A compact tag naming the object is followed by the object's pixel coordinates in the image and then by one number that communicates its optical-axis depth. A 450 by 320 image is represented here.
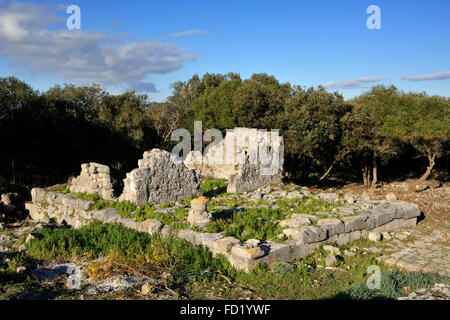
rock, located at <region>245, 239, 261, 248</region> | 8.08
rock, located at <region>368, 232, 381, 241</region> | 10.81
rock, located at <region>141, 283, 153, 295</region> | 6.23
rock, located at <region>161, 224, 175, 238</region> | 9.47
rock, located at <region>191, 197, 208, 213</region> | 9.83
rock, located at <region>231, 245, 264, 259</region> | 7.63
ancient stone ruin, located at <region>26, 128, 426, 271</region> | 8.67
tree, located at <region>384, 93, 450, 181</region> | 19.45
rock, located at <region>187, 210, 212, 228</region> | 9.62
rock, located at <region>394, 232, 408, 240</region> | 11.19
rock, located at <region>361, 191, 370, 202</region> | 13.95
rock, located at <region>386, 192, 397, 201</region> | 14.40
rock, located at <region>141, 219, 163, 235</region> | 9.77
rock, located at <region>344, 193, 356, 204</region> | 12.96
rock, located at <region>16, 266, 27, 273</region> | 7.23
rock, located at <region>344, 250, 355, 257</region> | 9.22
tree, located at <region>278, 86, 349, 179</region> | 17.95
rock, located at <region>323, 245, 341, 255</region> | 9.09
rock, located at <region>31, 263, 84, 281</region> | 7.15
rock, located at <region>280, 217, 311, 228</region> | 9.69
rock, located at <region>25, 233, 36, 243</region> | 9.47
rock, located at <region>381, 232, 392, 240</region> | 11.05
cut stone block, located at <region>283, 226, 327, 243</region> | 8.92
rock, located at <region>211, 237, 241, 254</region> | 8.19
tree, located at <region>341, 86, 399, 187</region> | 18.66
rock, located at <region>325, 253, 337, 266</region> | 8.45
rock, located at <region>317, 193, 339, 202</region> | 13.20
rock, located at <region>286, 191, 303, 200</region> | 13.36
